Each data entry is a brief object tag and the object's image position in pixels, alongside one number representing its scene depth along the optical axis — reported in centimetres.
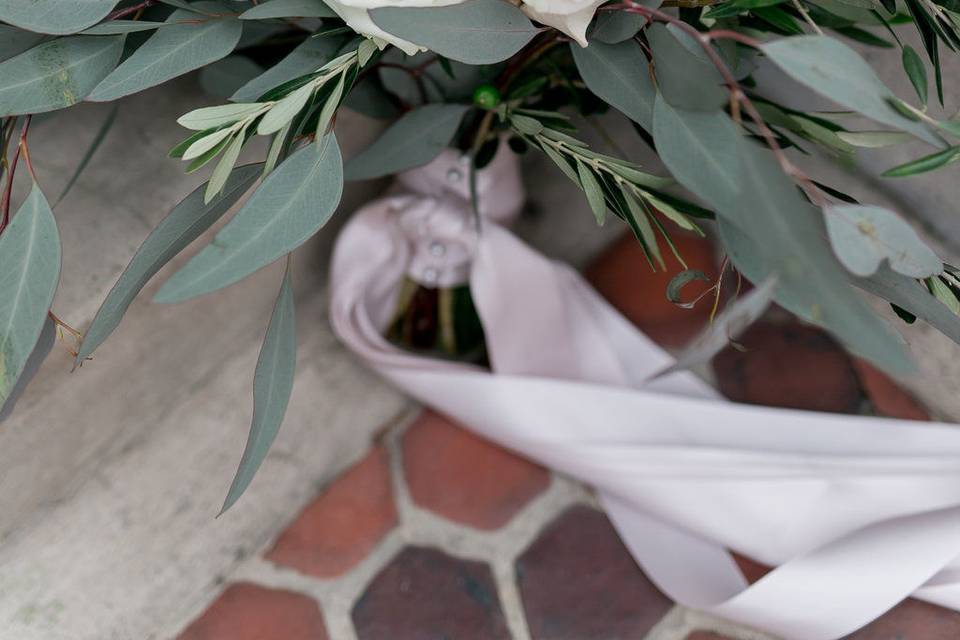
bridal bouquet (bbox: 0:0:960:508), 102
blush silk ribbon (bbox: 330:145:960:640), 126
